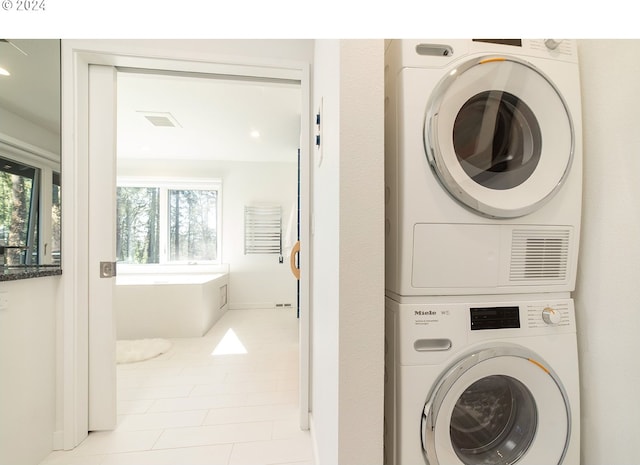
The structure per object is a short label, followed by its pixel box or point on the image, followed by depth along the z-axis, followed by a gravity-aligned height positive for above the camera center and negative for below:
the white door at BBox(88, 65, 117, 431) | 1.41 -0.09
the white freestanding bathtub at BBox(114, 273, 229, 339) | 2.79 -0.84
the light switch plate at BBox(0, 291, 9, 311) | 1.08 -0.28
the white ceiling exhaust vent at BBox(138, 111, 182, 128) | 2.72 +1.26
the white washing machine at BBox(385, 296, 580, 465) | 0.77 -0.47
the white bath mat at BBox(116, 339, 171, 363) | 2.27 -1.10
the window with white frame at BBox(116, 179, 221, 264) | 4.06 +0.19
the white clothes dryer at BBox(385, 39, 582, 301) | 0.79 +0.22
